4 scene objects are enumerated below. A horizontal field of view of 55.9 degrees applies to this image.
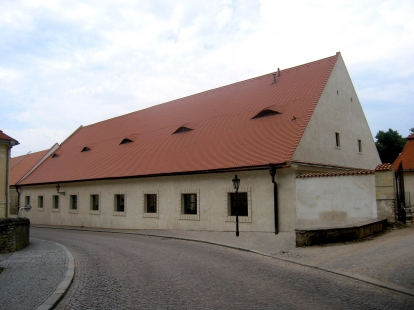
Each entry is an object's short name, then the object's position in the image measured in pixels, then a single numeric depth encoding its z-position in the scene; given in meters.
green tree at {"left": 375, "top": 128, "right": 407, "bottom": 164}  47.56
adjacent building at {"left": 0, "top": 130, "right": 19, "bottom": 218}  20.16
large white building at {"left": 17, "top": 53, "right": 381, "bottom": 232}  17.39
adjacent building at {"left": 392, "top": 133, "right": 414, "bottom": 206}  28.97
